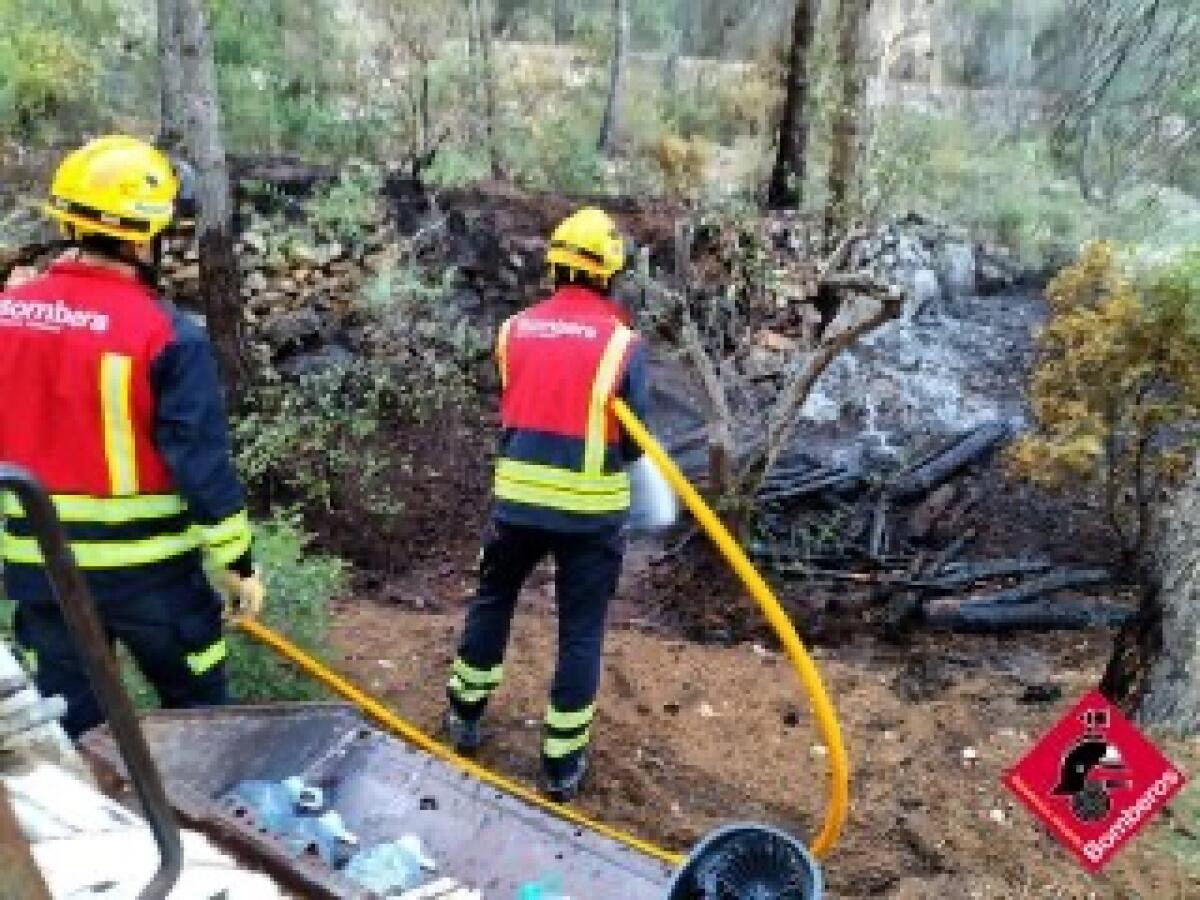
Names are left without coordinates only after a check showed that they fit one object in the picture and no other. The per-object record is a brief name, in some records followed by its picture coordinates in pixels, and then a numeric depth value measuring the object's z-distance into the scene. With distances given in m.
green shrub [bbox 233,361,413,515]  7.00
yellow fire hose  3.44
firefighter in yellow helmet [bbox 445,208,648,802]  4.03
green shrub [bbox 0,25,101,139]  9.16
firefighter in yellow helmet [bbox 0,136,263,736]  3.00
